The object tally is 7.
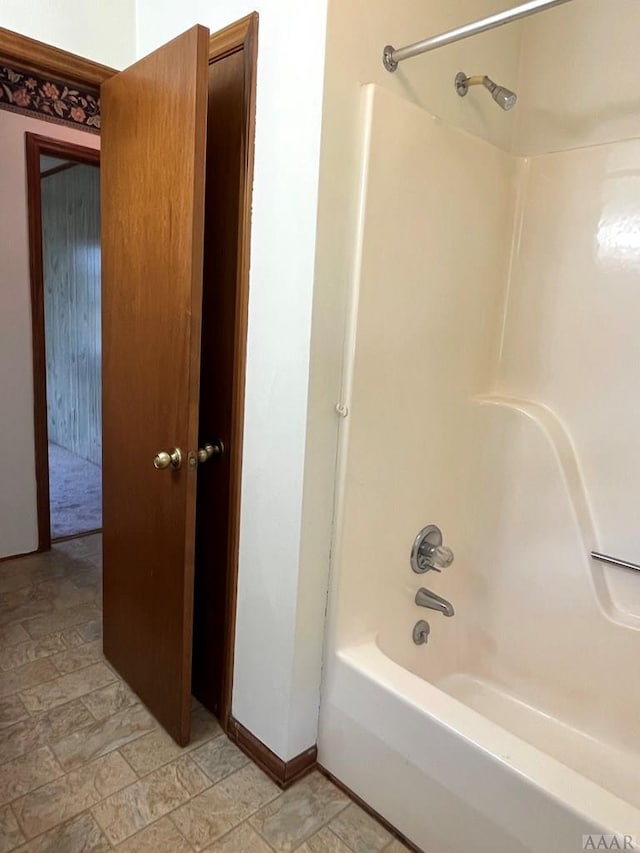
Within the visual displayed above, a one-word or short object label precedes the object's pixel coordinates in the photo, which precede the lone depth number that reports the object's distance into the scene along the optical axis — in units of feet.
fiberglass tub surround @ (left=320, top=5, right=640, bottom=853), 4.58
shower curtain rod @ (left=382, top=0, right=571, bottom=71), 3.66
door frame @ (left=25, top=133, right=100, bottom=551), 8.66
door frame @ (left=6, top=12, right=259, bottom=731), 4.65
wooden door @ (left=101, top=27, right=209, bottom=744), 4.66
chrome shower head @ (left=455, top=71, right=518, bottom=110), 4.76
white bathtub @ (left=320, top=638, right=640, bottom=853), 3.59
